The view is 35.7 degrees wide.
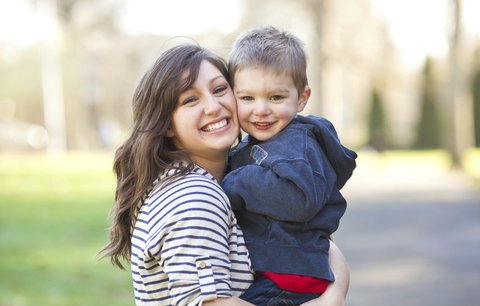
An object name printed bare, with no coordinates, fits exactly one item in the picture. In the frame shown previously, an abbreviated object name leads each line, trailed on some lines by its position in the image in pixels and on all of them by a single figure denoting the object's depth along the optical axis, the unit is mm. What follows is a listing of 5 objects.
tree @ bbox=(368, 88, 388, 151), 35412
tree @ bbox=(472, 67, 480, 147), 31703
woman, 2363
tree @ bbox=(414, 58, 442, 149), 33719
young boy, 2512
